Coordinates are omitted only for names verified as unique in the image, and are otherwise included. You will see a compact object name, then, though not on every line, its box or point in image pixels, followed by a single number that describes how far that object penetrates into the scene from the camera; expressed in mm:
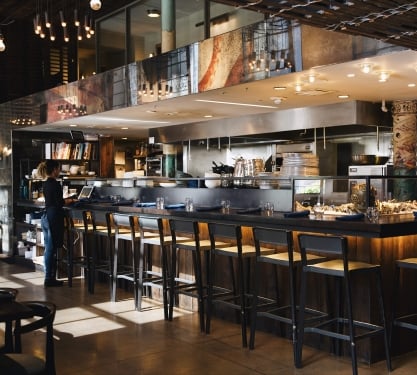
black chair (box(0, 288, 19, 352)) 3196
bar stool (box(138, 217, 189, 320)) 5777
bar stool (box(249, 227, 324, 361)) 4375
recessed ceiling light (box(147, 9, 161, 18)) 10008
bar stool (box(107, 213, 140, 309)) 6312
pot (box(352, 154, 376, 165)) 7410
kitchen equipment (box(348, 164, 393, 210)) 5094
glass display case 4996
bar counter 4234
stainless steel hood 7359
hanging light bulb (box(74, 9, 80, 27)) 6812
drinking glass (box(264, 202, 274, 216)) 5480
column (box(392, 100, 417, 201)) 7246
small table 2889
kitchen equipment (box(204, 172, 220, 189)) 6789
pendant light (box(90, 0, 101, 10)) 5758
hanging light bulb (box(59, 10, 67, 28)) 6745
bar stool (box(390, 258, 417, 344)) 4227
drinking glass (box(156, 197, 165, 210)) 6689
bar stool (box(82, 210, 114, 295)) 6955
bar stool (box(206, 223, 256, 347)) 4871
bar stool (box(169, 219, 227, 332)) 5309
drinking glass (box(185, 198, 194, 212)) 6172
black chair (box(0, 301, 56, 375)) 2712
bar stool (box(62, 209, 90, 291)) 7539
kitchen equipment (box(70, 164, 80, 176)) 11273
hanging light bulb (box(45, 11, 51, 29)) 7004
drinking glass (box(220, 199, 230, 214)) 6129
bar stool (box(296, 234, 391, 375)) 3984
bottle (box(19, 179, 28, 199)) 10578
